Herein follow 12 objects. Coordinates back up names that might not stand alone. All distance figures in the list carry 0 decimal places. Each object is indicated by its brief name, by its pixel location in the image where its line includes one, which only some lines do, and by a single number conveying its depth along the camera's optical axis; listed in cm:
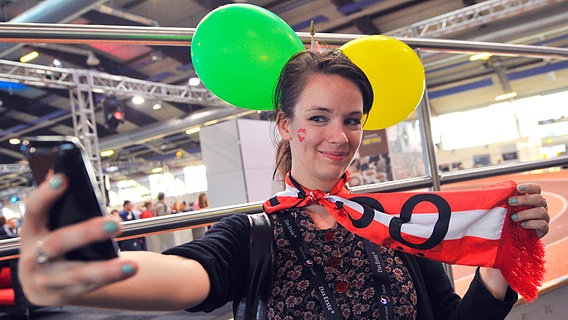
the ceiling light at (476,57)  1054
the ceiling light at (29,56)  879
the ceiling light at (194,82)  1045
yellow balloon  110
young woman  65
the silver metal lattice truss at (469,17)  723
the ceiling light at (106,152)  1514
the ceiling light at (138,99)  1021
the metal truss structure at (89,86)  818
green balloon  101
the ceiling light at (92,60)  877
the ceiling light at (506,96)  1291
